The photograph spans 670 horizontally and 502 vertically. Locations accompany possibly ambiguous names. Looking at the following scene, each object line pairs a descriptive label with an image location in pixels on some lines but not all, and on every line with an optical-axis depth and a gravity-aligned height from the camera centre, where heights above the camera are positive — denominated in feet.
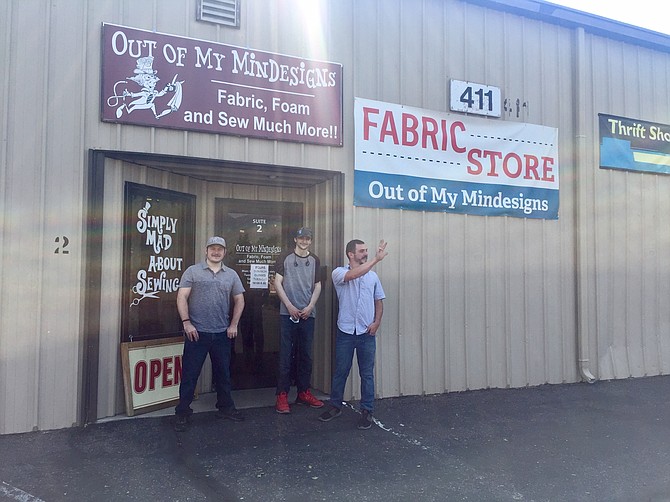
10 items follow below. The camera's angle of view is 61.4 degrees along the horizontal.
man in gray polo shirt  17.51 -1.69
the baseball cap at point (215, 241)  17.78 +0.93
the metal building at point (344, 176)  17.08 +3.54
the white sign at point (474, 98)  23.07 +7.21
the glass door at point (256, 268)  21.97 +0.12
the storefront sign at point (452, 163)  21.43 +4.41
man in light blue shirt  17.81 -1.81
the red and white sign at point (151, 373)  18.37 -3.47
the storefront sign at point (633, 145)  26.35 +6.13
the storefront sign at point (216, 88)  17.90 +6.18
